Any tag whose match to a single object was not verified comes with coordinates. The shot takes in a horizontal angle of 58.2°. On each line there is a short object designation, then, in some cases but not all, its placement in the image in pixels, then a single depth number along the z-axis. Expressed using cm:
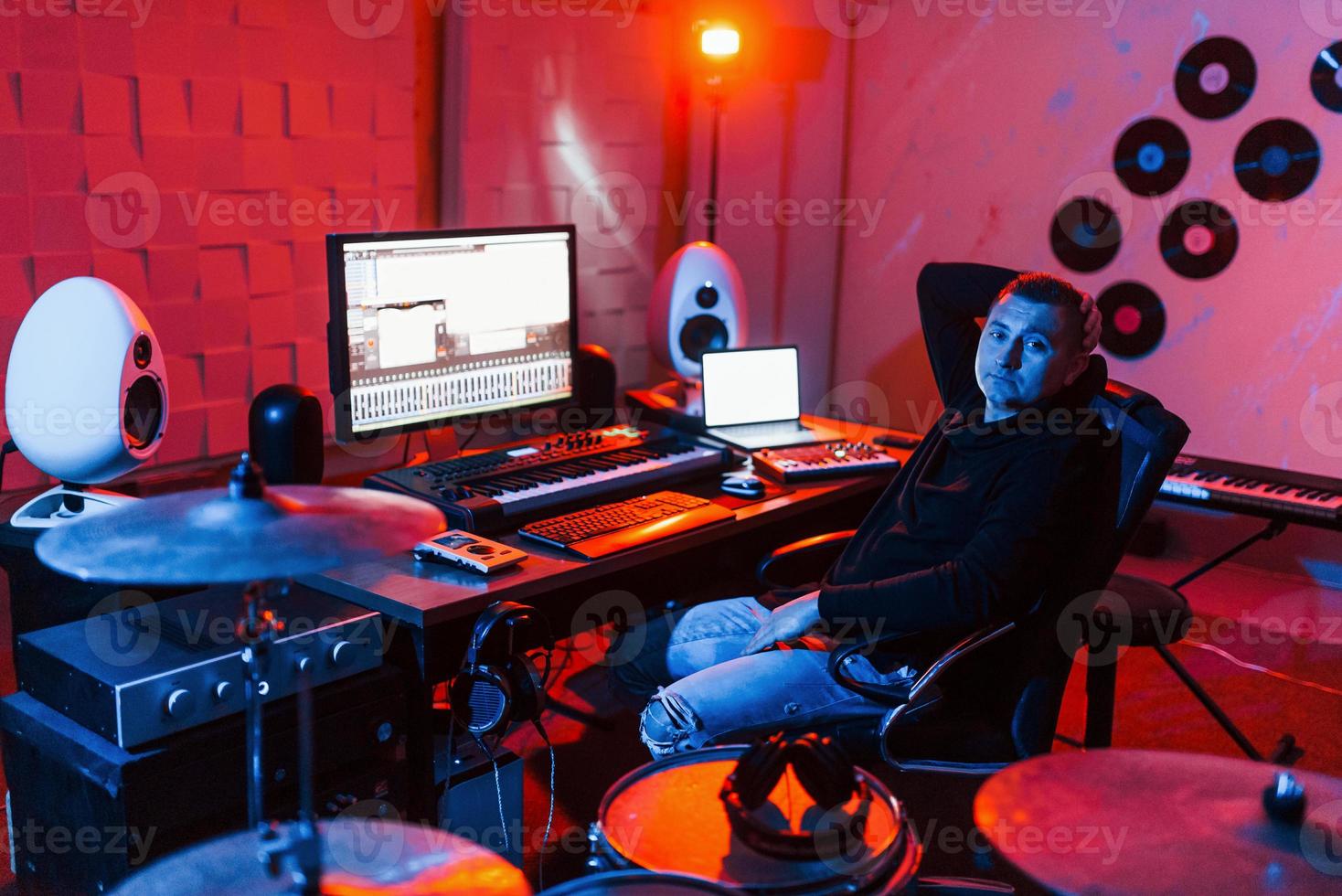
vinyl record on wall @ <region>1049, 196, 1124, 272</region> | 450
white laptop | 328
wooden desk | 221
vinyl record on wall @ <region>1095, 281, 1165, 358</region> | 446
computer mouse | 285
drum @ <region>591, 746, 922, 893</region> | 150
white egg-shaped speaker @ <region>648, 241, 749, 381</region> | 349
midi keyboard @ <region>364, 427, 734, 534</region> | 255
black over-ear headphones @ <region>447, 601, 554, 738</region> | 214
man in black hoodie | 213
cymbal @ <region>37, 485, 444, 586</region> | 125
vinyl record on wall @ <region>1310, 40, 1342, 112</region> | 398
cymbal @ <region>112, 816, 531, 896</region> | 133
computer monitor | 257
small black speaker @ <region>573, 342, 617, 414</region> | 326
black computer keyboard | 244
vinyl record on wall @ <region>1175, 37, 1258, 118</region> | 415
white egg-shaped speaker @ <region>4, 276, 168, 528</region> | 234
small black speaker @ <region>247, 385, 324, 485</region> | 248
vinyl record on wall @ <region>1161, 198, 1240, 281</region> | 427
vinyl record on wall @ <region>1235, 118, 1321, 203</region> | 409
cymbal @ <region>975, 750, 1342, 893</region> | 128
